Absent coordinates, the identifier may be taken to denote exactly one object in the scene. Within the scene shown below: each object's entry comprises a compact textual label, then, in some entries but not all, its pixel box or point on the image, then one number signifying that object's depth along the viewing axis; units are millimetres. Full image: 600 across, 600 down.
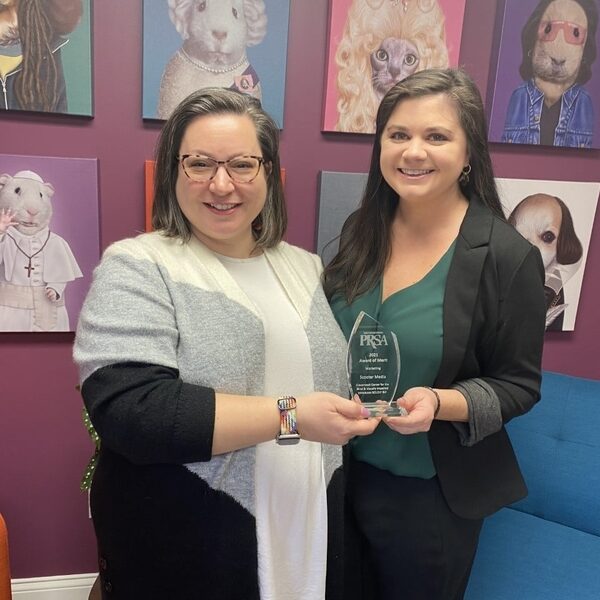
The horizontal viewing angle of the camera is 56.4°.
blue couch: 1537
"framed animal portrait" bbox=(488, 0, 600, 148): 1813
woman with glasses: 982
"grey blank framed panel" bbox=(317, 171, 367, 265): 1812
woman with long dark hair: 1193
